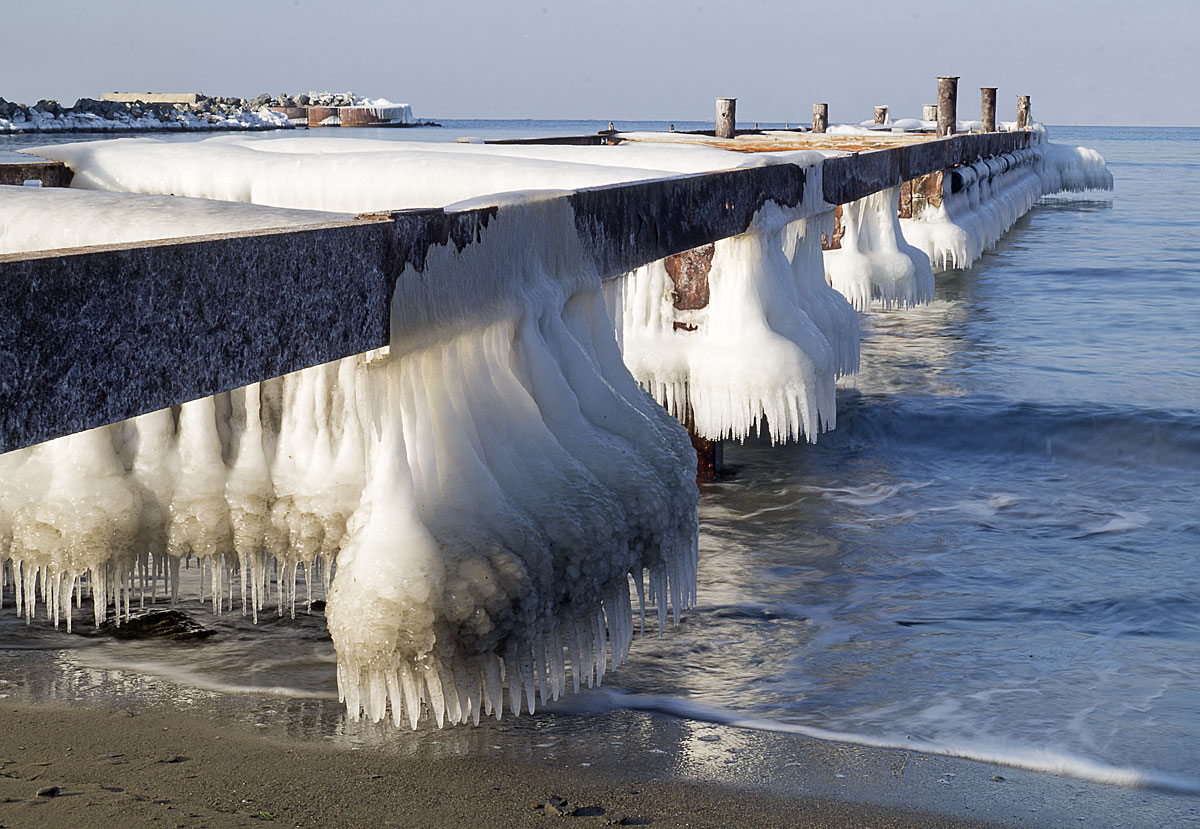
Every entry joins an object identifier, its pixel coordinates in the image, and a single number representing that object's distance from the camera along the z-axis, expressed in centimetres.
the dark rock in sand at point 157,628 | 386
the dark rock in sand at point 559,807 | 272
